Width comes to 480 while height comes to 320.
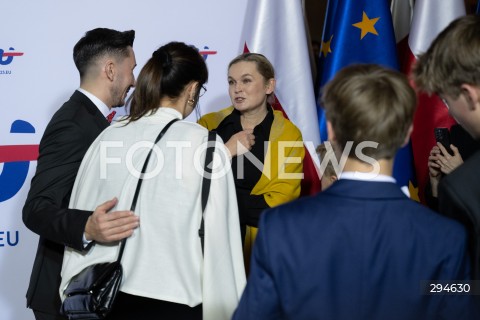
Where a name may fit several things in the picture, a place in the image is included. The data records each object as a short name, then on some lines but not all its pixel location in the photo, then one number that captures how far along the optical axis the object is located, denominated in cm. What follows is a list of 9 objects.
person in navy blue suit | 130
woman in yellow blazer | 274
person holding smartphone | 257
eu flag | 332
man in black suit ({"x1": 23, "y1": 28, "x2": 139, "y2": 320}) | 179
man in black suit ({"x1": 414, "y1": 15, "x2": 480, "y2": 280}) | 138
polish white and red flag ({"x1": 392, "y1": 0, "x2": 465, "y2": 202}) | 324
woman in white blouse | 172
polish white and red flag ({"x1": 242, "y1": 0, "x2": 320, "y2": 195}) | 327
